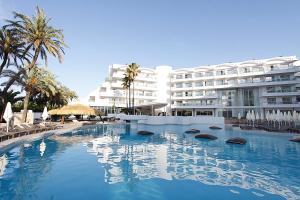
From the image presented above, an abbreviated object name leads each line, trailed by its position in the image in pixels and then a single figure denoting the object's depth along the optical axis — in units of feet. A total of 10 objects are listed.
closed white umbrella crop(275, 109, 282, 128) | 68.24
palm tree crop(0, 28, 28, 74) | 56.83
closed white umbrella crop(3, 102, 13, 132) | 42.35
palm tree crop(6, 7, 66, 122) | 57.11
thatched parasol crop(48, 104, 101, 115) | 69.42
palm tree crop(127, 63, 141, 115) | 108.49
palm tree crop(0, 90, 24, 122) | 65.55
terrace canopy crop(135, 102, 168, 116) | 98.82
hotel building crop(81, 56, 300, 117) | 115.75
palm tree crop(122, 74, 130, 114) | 110.16
